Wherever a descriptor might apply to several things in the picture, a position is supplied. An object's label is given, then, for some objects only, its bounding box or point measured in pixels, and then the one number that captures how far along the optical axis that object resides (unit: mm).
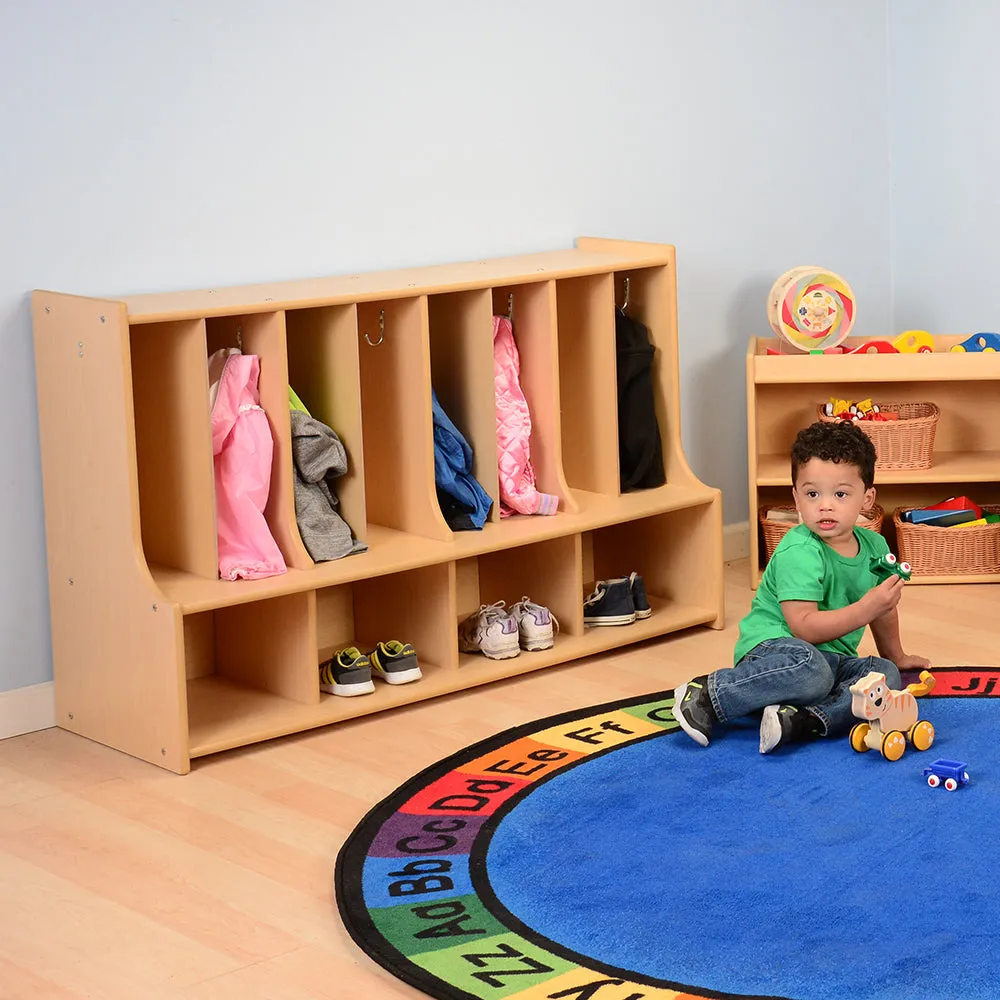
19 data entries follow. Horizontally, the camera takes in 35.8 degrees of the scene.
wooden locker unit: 2969
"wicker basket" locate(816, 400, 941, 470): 4031
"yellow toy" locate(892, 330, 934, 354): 4125
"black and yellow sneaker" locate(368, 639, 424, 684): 3293
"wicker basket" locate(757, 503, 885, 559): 4070
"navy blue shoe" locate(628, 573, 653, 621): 3670
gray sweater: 3174
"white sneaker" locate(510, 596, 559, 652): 3484
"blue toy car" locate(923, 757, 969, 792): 2668
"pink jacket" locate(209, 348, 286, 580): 3084
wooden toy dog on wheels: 2820
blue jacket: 3406
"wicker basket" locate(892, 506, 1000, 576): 3998
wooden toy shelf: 4223
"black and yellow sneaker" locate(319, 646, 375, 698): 3230
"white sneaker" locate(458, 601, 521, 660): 3451
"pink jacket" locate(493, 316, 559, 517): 3514
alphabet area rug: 2072
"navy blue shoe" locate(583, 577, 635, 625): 3643
